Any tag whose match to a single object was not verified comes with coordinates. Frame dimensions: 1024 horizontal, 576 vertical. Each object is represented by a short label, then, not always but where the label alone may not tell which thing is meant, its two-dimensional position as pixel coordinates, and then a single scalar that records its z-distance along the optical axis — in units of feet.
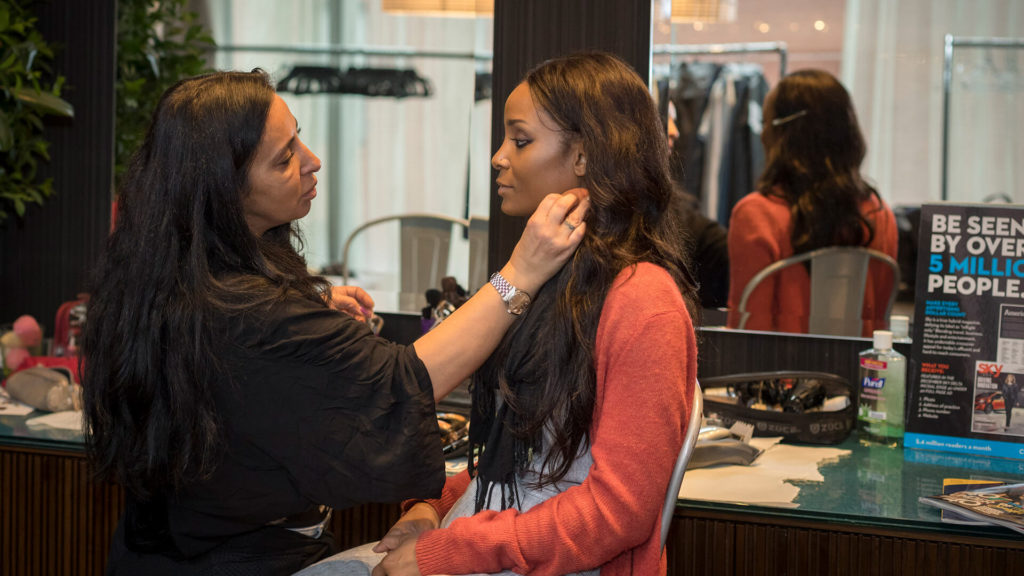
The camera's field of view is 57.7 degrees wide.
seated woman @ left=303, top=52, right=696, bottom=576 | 3.97
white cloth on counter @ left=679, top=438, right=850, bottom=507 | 5.59
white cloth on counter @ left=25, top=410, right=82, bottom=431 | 6.89
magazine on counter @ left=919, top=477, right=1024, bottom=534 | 5.06
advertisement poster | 6.39
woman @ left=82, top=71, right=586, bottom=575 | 4.18
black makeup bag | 6.77
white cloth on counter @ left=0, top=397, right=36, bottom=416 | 7.19
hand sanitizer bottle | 6.84
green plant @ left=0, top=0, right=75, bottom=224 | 8.22
